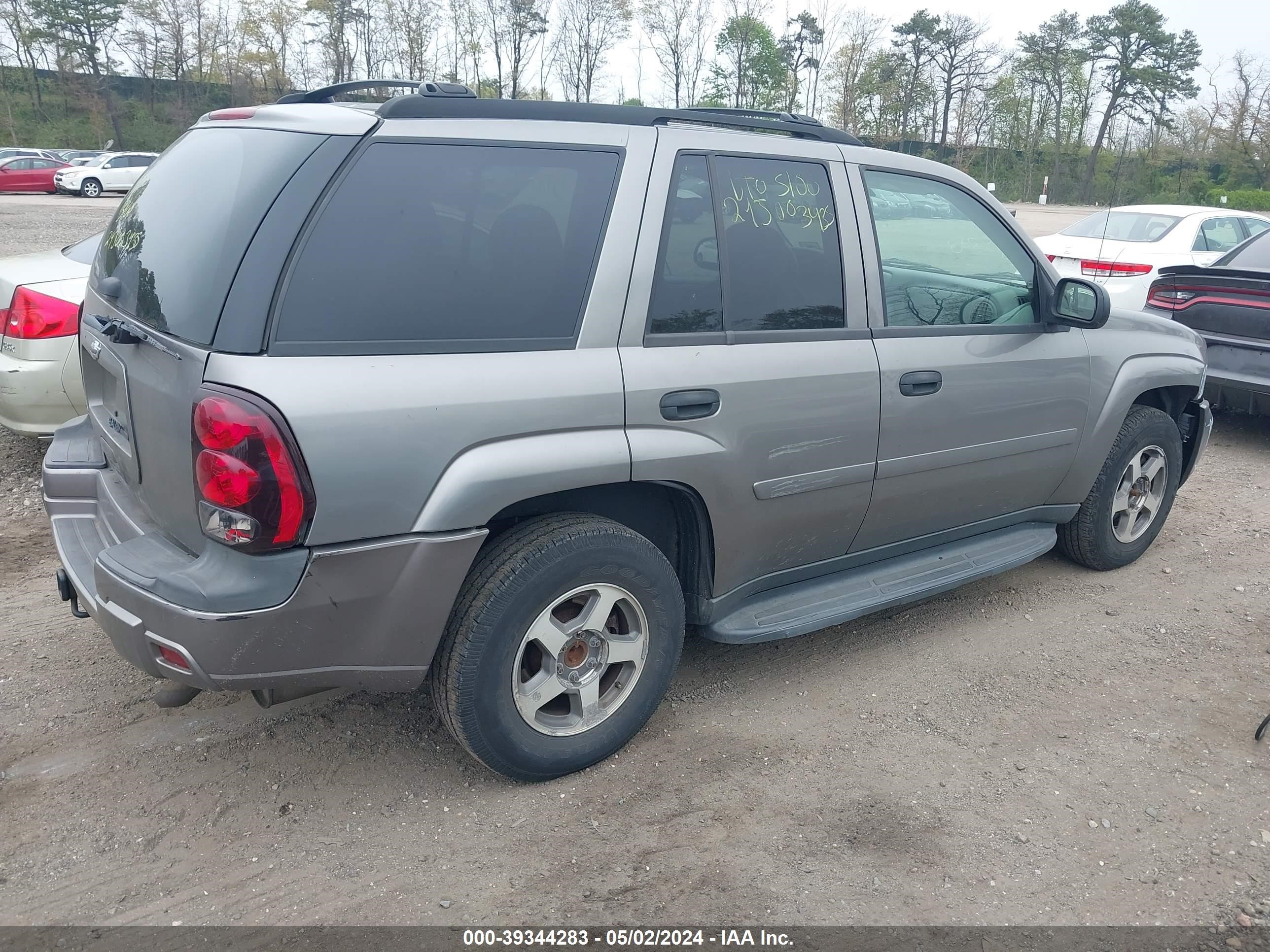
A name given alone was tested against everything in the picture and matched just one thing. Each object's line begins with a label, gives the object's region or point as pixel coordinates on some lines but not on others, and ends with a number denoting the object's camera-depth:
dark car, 6.70
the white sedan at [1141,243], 9.98
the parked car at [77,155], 31.68
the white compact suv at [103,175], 28.75
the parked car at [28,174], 28.70
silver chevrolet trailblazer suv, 2.44
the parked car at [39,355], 4.99
